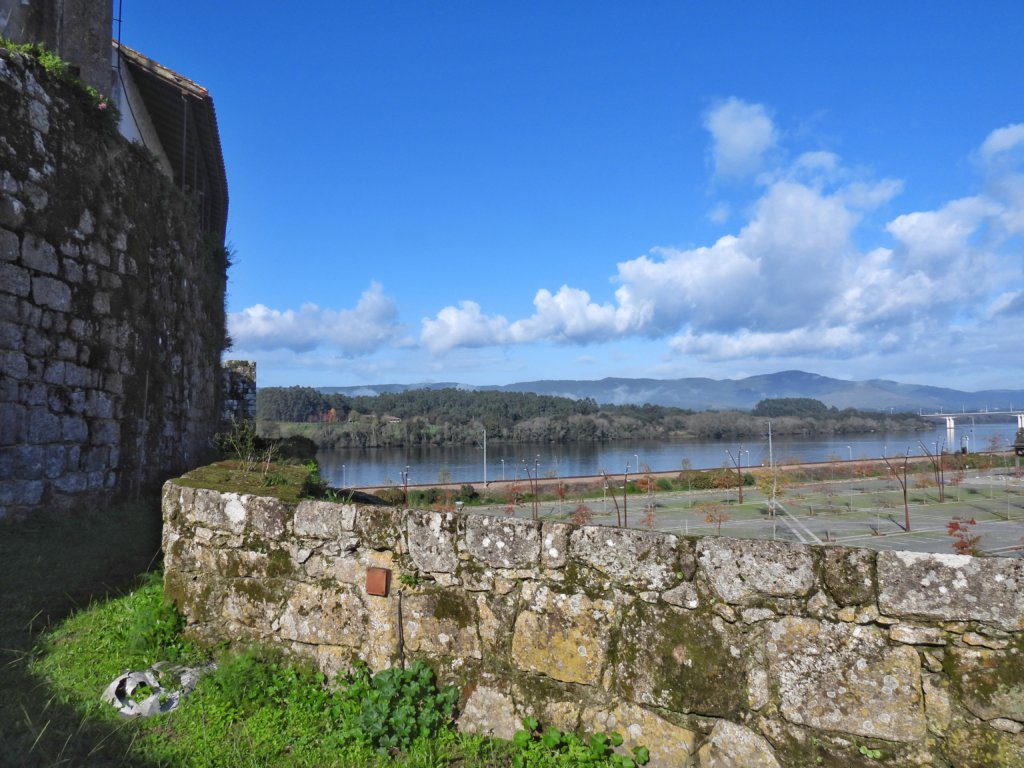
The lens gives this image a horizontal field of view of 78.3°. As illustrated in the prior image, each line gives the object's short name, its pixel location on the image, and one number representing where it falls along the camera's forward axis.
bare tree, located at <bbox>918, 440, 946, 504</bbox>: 37.21
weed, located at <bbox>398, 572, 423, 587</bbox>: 3.46
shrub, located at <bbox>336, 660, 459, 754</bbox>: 3.07
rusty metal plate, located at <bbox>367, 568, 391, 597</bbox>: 3.47
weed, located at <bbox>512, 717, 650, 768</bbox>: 2.91
